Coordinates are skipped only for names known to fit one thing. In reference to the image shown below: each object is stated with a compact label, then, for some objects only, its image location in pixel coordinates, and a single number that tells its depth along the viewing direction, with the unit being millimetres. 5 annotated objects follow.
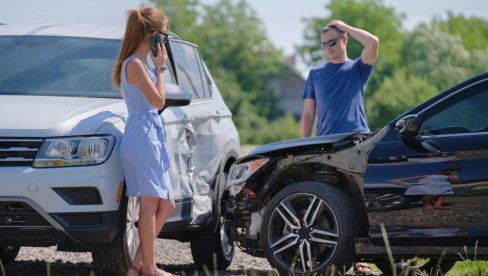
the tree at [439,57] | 168191
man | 14867
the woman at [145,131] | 11481
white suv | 11278
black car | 11914
